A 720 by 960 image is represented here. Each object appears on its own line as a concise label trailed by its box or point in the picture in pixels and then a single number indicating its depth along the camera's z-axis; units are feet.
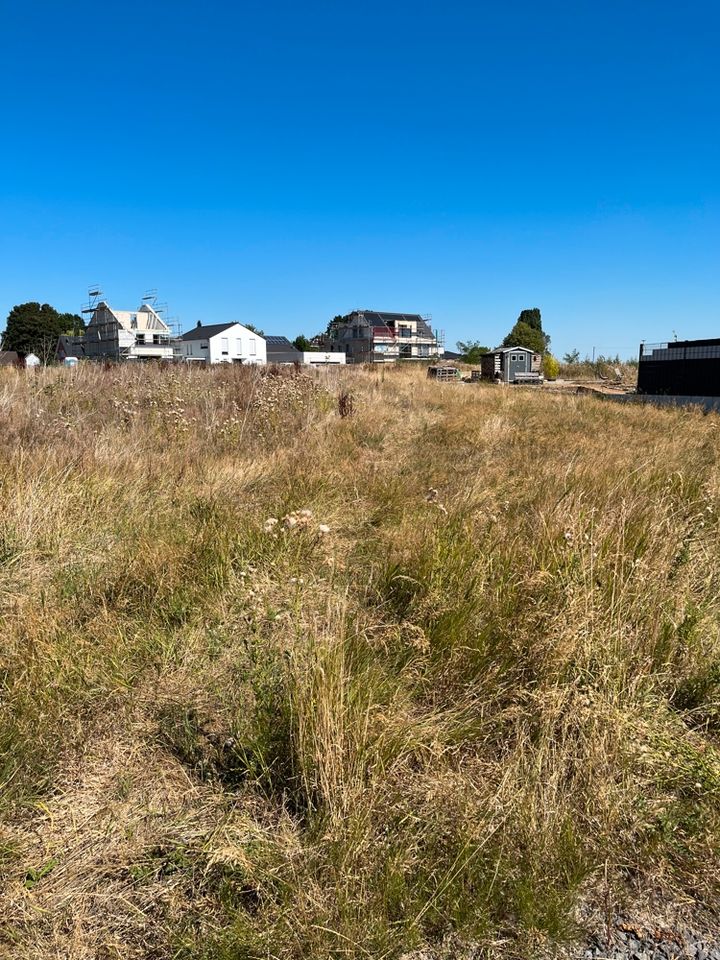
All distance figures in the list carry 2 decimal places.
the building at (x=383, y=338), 263.29
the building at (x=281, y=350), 253.03
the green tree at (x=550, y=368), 165.27
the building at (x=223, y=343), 226.58
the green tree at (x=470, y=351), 239.50
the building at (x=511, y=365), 140.46
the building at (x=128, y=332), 225.15
